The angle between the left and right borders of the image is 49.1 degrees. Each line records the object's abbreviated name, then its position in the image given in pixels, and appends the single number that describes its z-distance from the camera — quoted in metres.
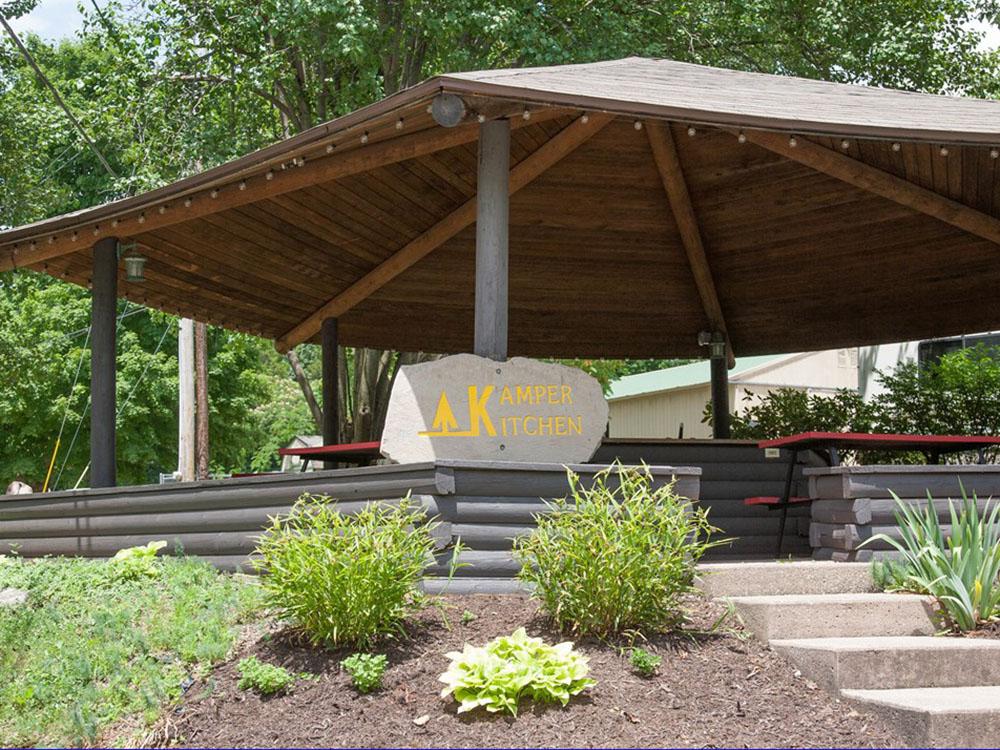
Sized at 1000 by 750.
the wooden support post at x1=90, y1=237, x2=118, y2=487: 8.80
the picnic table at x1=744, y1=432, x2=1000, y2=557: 7.63
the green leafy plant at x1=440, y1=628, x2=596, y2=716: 4.61
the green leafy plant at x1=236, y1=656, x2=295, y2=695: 4.98
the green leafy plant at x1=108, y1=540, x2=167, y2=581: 7.09
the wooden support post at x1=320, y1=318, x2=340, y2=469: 12.45
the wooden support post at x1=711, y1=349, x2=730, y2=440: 12.81
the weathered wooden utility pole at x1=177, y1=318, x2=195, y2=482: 16.14
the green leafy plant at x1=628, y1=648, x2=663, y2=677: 4.95
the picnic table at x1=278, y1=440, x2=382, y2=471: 8.95
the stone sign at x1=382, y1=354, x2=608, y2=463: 6.79
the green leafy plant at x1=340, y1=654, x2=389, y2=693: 4.89
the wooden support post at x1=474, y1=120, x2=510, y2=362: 7.00
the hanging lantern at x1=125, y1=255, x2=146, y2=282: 9.44
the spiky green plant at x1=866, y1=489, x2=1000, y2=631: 5.85
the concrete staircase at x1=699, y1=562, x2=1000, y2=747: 4.54
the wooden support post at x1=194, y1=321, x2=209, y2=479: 16.52
